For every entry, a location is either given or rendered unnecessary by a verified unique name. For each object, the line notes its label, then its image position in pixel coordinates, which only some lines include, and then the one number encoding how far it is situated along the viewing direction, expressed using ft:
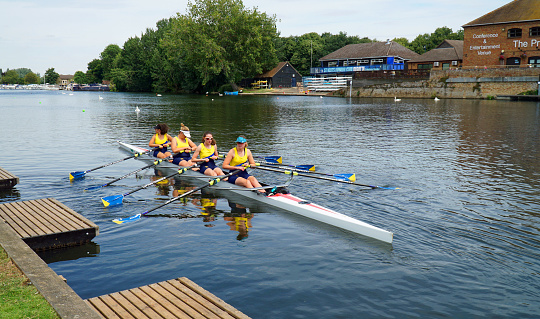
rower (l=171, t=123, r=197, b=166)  53.55
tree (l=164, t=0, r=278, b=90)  290.76
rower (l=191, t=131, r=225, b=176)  48.37
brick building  185.26
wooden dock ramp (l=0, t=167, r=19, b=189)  45.01
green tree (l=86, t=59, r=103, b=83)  599.98
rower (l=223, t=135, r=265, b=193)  42.80
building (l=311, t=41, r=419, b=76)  285.84
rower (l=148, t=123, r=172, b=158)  58.34
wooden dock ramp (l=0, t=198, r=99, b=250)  29.09
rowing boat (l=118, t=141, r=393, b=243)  32.17
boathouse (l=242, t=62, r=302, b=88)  328.08
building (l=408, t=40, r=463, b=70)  248.61
